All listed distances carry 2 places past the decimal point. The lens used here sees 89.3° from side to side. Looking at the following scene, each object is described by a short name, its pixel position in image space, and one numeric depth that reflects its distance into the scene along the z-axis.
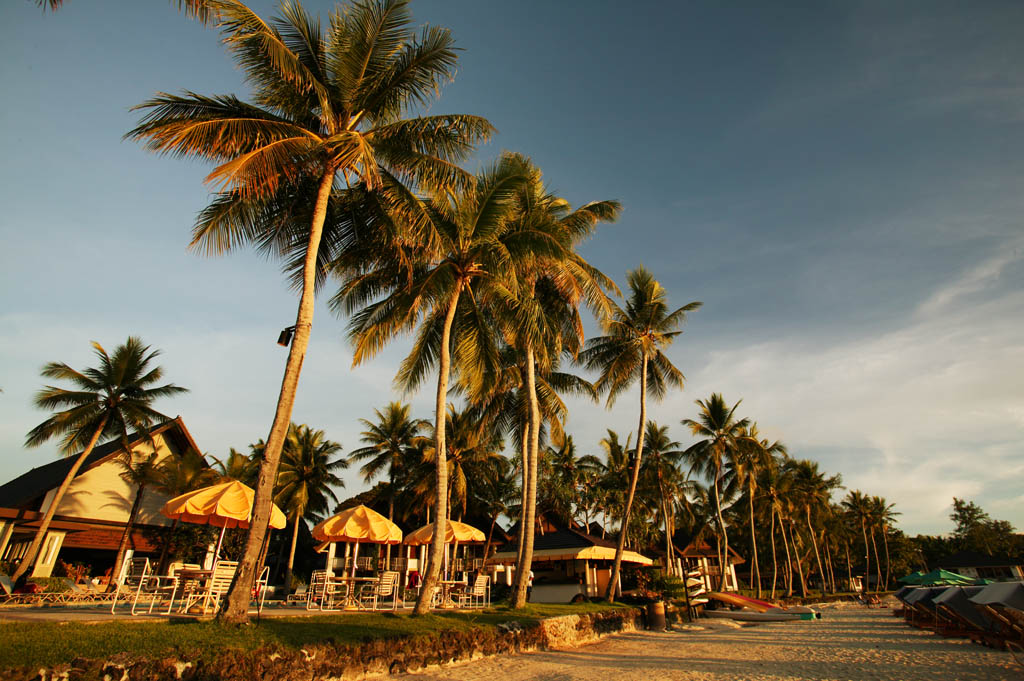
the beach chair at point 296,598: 16.86
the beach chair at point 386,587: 11.75
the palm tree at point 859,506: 55.12
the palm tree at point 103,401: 19.48
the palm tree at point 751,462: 33.12
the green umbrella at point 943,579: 28.58
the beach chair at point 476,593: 14.32
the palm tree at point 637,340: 23.09
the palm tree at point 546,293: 13.41
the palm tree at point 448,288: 12.53
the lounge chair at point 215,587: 9.27
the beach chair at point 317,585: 12.29
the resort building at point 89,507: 19.30
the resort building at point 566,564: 23.91
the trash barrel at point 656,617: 19.25
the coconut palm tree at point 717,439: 32.78
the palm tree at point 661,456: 34.06
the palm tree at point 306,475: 30.50
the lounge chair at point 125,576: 8.87
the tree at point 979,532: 67.25
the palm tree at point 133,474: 20.35
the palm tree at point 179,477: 21.44
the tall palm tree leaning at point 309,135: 8.81
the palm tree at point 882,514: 54.88
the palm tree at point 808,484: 47.16
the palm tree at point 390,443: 31.55
